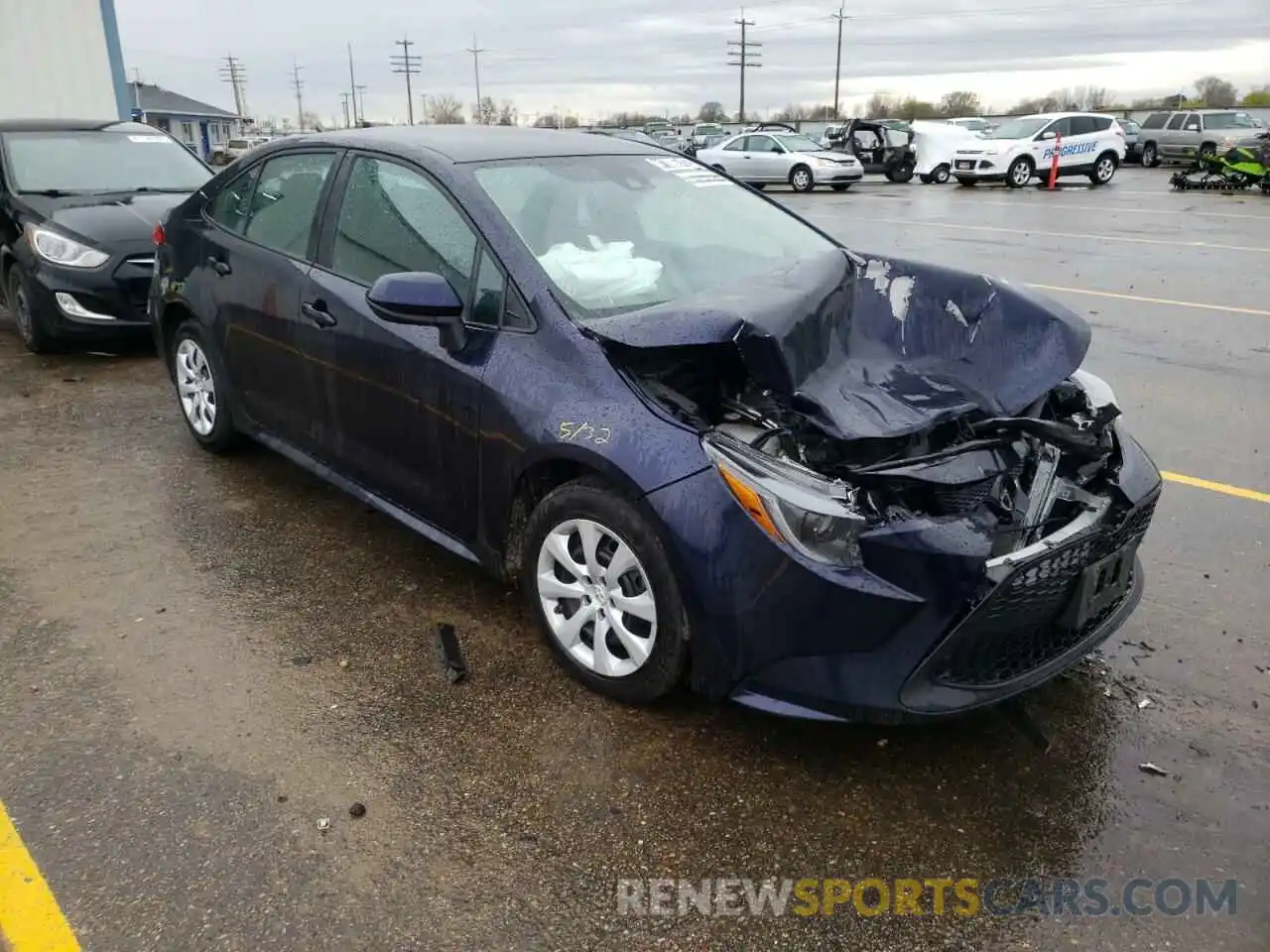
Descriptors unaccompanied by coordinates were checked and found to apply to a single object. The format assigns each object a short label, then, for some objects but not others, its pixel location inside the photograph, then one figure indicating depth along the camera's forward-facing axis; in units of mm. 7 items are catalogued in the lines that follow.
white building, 13531
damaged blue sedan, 2500
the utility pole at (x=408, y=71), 86438
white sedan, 24891
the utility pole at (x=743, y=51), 77125
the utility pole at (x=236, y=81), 103062
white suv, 24828
